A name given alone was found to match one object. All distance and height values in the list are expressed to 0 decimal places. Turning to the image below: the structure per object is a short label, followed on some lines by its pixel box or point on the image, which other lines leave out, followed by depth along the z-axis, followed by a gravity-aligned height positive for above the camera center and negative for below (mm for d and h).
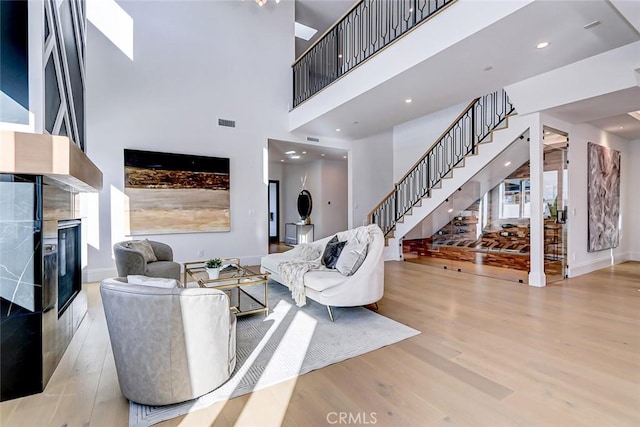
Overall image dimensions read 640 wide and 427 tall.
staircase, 5367 +1058
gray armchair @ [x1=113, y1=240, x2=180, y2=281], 3676 -654
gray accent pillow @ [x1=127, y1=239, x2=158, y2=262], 4032 -461
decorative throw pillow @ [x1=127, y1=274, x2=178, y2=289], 1900 -425
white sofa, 3229 -752
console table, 9414 -603
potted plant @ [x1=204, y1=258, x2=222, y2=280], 3465 -618
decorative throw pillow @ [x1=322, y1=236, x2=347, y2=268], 3906 -511
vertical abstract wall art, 5535 +337
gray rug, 1924 -1148
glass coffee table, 3225 -741
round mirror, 9750 +343
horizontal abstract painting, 5262 +418
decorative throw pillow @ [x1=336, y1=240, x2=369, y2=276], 3381 -509
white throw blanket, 3582 -675
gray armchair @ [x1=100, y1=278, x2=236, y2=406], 1753 -739
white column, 4605 +81
